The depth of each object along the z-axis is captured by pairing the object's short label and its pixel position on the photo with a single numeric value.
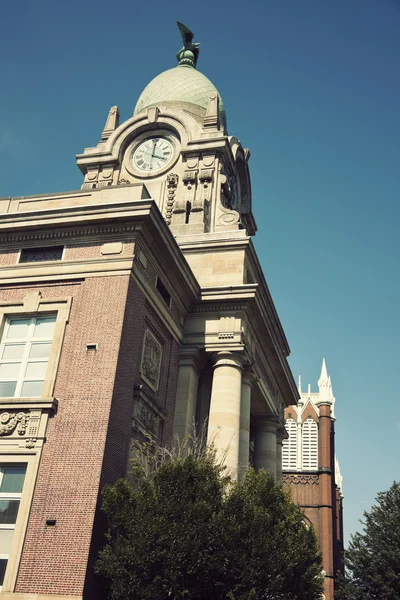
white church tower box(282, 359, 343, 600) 68.06
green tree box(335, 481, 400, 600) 30.38
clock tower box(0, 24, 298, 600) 19.20
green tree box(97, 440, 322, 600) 16.80
